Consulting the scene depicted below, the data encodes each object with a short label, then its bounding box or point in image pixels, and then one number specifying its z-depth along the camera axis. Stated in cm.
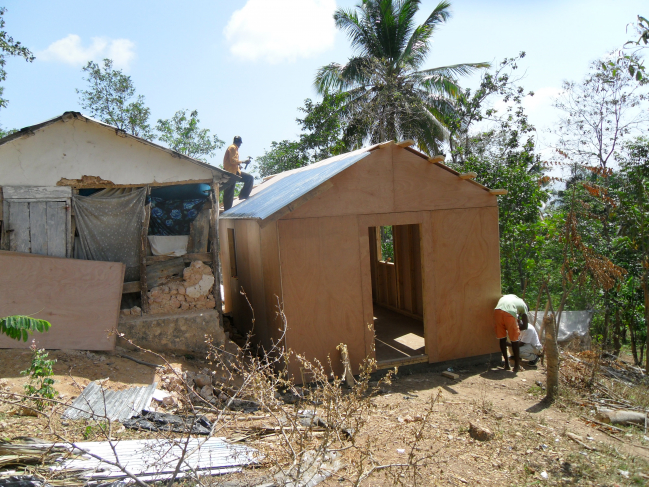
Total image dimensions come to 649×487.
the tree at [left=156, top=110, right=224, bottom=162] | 2395
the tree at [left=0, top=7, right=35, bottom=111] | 1495
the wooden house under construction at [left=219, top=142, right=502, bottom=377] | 700
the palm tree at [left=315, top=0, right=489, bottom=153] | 1655
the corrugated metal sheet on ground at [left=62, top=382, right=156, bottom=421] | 541
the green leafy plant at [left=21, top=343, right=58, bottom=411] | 518
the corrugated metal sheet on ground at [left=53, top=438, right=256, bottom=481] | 393
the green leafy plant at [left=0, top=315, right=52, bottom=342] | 481
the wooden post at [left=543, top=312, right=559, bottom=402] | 644
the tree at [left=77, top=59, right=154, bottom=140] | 2166
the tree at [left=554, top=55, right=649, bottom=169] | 1332
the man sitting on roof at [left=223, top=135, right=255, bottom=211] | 1080
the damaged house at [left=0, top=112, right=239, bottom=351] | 723
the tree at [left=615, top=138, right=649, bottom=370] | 899
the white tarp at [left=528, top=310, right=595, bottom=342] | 952
